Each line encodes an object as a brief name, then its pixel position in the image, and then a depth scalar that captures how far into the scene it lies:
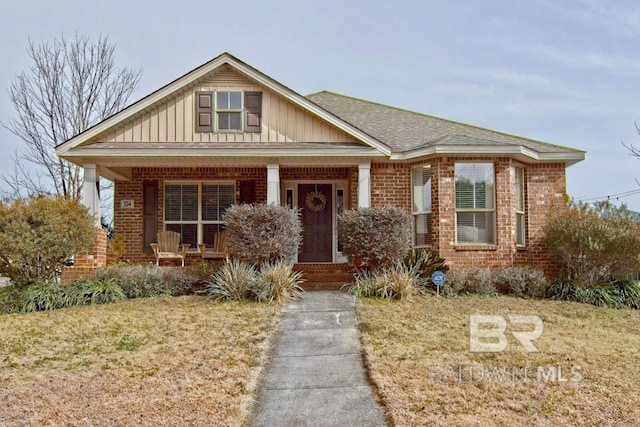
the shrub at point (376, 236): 11.35
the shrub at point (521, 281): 11.68
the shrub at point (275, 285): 10.39
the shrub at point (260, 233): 11.14
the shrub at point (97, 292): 10.99
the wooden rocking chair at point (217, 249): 13.61
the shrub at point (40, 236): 10.79
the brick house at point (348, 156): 12.54
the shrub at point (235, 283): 10.55
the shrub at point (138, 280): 11.45
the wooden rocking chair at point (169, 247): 13.24
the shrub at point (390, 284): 10.74
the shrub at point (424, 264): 11.66
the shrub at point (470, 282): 11.55
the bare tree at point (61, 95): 20.45
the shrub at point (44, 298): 10.60
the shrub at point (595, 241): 11.43
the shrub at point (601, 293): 11.41
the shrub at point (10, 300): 10.63
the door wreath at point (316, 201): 14.80
